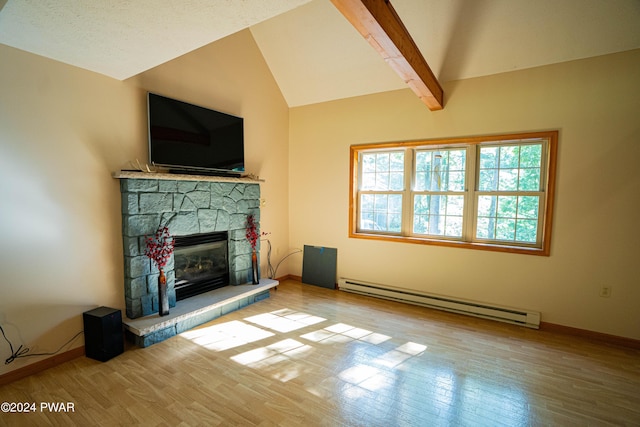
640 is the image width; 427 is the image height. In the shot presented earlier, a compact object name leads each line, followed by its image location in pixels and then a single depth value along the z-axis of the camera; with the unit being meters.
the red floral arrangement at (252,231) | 3.96
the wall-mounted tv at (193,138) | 2.96
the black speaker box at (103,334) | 2.47
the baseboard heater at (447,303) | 3.27
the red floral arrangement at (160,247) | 2.85
